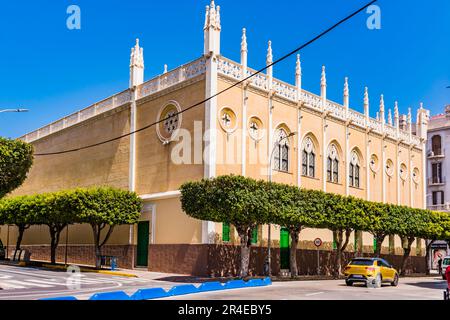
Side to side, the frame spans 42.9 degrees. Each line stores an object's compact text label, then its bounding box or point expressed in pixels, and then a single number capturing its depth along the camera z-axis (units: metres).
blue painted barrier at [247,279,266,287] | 26.89
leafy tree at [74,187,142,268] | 36.41
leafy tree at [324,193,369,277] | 36.84
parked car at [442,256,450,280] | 44.78
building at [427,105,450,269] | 71.19
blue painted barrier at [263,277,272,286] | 28.25
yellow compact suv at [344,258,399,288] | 27.97
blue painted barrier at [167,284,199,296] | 20.77
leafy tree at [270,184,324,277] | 32.94
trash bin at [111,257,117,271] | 36.88
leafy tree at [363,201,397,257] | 40.19
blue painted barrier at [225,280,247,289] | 24.83
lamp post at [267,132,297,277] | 34.12
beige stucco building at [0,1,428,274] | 35.47
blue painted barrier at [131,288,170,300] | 17.95
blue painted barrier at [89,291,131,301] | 16.70
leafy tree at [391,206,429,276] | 42.75
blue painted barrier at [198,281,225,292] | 22.78
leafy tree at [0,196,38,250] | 41.99
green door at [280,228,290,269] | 39.97
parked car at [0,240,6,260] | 49.75
